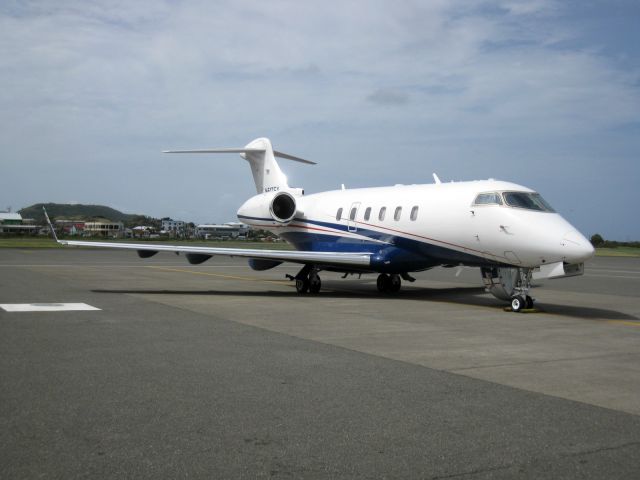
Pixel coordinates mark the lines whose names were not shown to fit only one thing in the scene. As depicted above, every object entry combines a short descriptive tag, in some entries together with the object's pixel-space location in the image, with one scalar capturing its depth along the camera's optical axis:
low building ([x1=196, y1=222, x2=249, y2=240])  172.50
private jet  13.73
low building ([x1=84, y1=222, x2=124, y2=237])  170.60
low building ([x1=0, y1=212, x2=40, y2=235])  142.25
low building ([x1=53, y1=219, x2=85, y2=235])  176.54
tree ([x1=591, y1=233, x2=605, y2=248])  88.28
